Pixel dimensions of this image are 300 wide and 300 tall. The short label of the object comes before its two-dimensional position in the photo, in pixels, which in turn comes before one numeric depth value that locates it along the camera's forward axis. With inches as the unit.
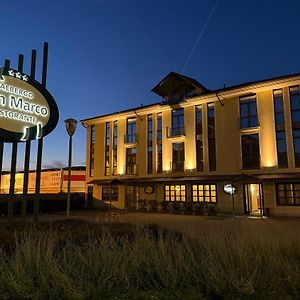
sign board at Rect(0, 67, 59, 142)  409.4
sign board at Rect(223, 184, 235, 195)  884.6
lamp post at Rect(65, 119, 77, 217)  520.7
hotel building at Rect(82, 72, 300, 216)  836.0
